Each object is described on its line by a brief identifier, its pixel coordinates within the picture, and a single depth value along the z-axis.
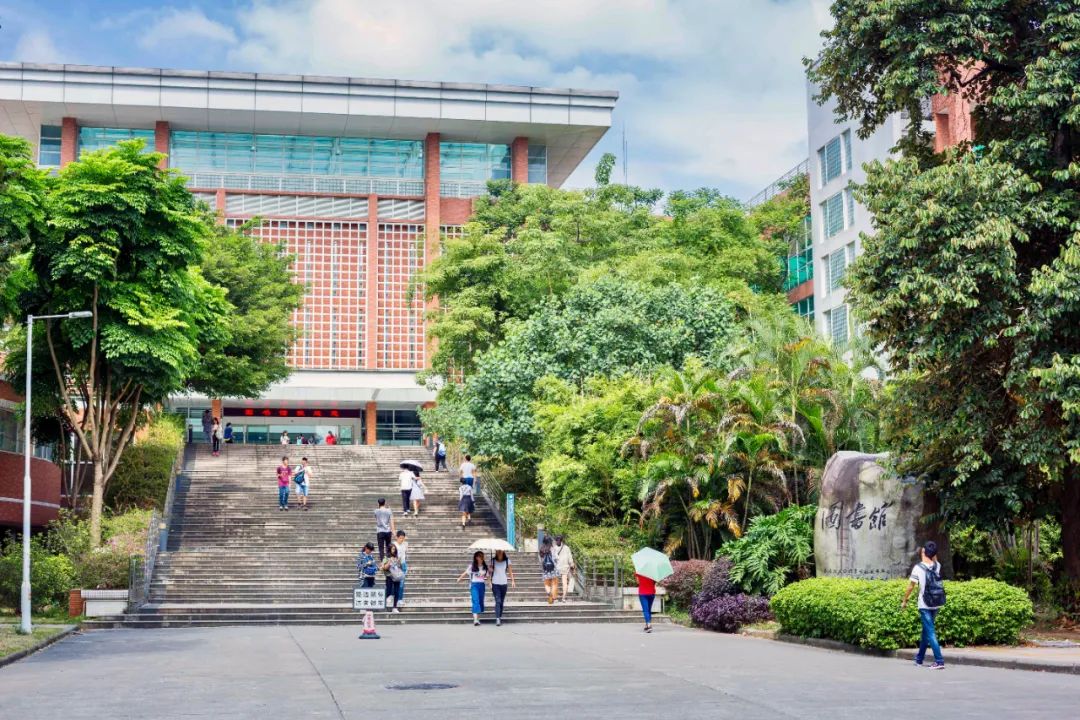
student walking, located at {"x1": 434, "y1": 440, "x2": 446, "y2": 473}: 42.41
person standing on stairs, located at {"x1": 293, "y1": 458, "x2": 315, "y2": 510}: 35.84
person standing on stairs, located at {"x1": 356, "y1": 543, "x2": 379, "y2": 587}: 23.85
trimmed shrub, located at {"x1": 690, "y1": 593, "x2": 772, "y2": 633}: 23.08
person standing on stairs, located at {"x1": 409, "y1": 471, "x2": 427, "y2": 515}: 35.50
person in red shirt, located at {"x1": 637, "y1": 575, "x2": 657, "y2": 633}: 22.92
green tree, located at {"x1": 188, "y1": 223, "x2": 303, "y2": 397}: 43.50
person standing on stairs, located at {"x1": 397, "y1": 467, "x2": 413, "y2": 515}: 35.50
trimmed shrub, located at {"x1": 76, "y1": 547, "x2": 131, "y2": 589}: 26.72
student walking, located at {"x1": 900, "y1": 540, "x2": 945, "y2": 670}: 15.40
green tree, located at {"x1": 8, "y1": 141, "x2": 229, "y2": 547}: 28.17
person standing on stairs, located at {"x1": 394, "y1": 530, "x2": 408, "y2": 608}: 25.16
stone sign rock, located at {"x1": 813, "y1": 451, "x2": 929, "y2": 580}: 21.05
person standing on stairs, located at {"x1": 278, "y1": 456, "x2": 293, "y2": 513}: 35.44
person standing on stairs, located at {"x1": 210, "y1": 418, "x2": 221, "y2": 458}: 44.03
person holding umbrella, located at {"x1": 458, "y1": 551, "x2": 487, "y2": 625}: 23.83
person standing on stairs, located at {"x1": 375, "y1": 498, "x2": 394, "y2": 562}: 29.02
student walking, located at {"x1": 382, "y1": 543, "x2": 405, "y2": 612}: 24.86
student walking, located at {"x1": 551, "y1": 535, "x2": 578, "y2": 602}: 28.59
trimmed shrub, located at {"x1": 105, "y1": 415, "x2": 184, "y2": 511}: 34.69
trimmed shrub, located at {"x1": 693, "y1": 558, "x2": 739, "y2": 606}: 24.38
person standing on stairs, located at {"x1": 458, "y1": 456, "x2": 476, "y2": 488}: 35.75
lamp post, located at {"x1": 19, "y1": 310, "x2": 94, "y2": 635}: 21.67
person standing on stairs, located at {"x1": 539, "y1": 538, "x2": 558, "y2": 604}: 27.83
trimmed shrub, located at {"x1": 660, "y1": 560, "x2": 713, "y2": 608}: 26.67
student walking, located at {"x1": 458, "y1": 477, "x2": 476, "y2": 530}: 35.06
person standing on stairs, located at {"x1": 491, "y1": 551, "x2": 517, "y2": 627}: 24.08
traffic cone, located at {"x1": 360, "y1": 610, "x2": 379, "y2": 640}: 20.98
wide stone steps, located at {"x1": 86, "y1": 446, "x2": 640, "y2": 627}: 26.33
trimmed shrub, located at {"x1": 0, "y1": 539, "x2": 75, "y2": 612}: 26.89
